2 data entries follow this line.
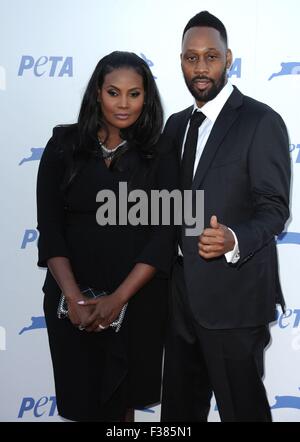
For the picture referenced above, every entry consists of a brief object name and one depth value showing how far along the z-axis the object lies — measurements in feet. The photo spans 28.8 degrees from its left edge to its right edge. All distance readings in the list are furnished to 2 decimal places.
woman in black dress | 6.37
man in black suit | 6.02
